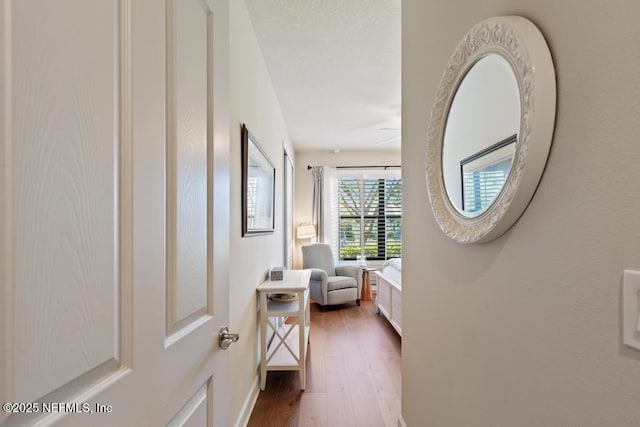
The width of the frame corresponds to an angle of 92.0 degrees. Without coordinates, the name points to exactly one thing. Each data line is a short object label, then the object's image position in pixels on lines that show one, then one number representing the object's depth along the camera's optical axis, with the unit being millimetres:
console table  2437
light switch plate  489
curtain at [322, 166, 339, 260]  5758
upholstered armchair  4520
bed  3484
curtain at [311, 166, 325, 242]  5723
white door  388
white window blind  5824
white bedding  3726
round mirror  698
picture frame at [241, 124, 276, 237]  2045
